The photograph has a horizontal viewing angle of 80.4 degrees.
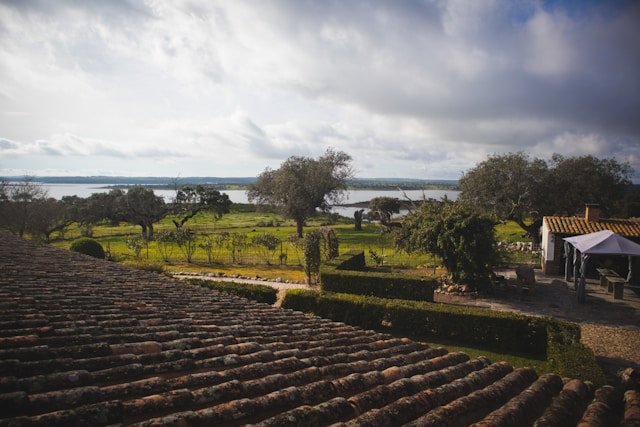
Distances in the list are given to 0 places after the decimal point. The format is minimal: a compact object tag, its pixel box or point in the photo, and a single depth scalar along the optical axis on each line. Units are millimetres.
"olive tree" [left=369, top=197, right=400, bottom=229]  61094
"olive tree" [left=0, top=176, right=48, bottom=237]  39500
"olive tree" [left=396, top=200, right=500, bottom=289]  18375
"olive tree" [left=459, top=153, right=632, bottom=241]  37219
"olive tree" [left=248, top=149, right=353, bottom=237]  45594
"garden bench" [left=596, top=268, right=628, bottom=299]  17719
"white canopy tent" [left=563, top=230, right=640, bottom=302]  15859
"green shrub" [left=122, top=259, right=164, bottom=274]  22127
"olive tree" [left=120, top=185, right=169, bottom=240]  46219
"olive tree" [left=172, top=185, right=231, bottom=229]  49625
